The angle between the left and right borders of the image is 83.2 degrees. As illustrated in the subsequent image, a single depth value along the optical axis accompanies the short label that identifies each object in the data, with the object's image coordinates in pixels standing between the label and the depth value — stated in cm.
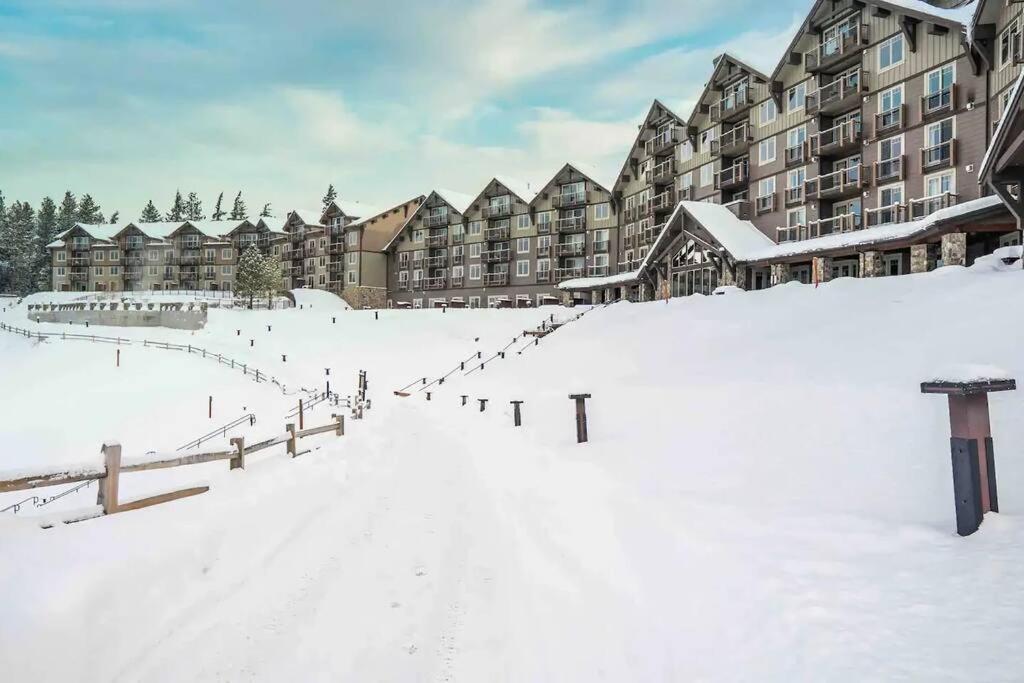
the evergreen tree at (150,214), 12312
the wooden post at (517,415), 1645
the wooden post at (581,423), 1309
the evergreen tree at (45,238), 9438
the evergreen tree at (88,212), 11131
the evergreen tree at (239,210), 11944
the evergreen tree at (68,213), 10588
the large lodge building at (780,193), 2492
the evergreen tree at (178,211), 12412
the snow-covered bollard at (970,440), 539
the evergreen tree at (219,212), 12988
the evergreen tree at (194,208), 12656
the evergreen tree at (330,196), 11144
